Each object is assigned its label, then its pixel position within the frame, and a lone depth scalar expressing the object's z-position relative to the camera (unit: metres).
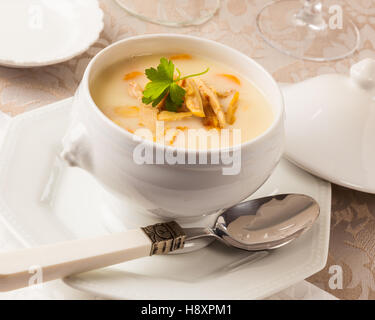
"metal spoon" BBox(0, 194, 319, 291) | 0.42
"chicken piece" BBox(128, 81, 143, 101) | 0.48
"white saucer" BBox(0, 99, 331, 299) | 0.44
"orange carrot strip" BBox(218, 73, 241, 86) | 0.51
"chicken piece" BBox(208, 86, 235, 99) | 0.49
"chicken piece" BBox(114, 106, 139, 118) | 0.47
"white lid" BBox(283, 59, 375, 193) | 0.53
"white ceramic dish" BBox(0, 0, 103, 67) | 0.60
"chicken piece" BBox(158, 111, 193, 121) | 0.47
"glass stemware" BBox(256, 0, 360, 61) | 0.70
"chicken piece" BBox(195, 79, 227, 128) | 0.47
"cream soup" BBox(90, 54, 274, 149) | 0.46
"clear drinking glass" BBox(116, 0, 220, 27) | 0.70
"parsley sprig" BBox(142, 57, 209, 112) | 0.47
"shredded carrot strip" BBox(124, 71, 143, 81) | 0.49
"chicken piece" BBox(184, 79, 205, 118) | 0.47
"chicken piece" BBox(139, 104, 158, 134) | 0.46
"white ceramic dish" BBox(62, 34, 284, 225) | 0.43
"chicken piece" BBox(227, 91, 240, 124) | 0.48
